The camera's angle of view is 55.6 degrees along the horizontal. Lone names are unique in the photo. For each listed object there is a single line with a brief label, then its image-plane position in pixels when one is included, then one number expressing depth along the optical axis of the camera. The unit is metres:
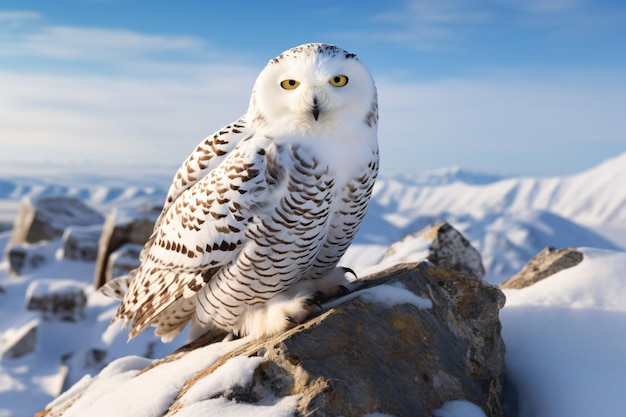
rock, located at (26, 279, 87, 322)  12.54
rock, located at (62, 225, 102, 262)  15.09
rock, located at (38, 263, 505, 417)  2.61
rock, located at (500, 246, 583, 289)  4.55
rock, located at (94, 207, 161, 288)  12.72
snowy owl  2.86
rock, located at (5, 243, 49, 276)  16.00
